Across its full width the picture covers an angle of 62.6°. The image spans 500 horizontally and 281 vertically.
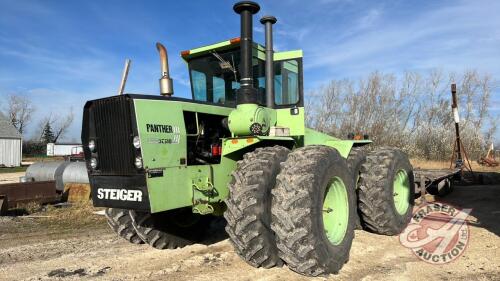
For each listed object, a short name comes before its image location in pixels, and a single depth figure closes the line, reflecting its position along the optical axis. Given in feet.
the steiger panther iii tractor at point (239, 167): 15.03
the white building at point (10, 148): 124.57
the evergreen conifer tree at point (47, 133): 251.60
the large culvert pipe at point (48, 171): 40.67
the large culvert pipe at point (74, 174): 39.68
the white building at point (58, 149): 179.77
